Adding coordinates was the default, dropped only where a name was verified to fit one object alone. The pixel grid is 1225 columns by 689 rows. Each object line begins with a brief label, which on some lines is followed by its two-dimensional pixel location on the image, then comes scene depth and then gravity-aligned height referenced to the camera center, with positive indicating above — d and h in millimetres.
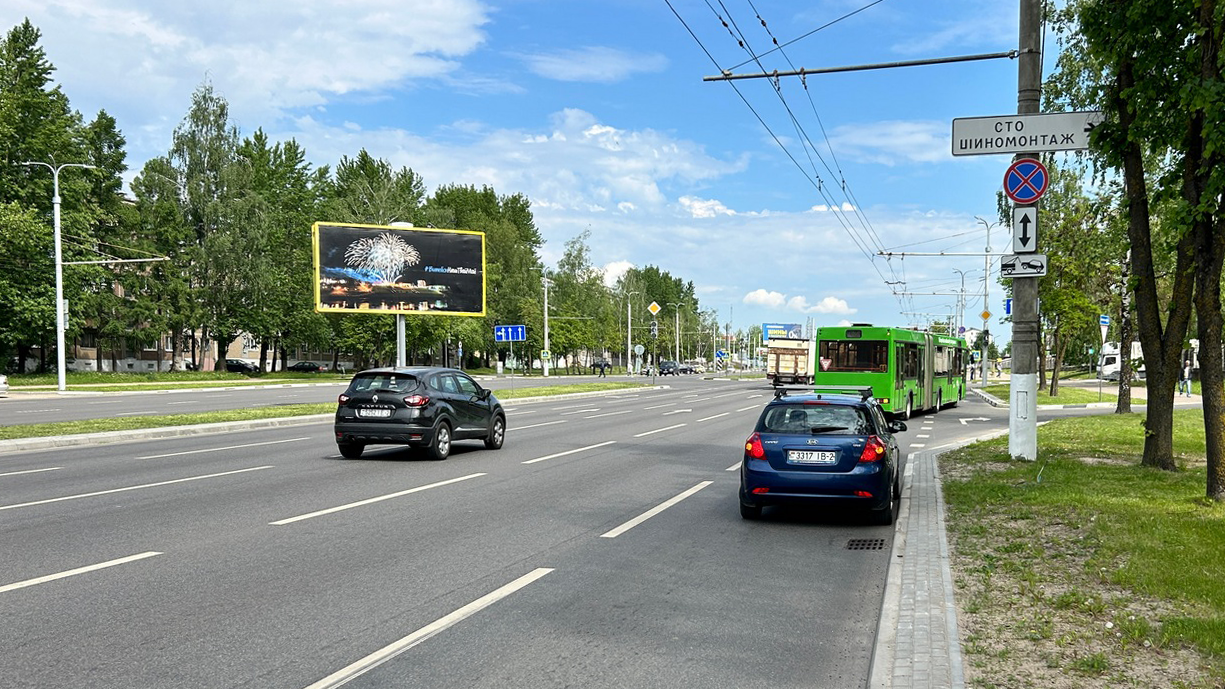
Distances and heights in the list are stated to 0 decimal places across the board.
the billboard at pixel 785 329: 80162 +1578
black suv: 15148 -1100
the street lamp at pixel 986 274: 53406 +4202
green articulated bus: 26203 -498
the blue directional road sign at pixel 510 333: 40200 +587
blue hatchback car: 9156 -1154
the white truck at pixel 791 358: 55812 -747
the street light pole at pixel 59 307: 38219 +1663
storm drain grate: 8398 -1856
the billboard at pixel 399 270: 33281 +2865
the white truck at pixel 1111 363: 69250 -1444
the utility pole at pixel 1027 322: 13367 +346
